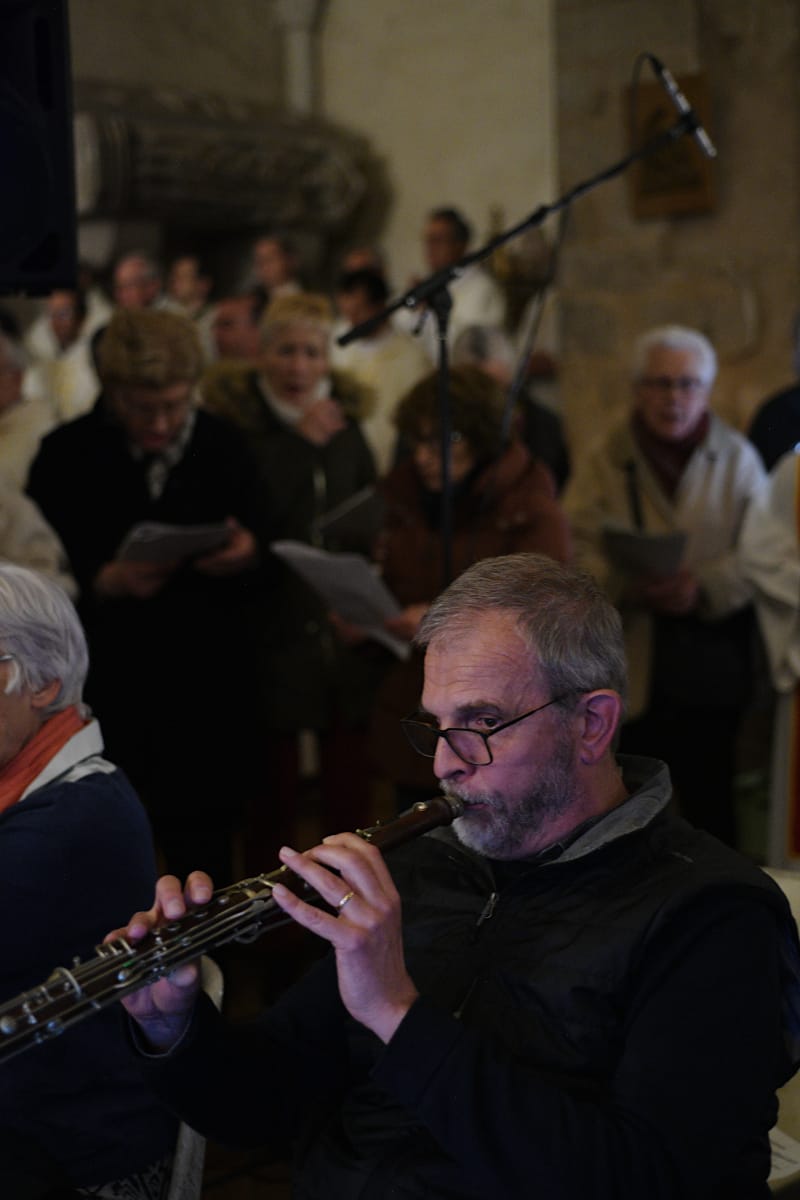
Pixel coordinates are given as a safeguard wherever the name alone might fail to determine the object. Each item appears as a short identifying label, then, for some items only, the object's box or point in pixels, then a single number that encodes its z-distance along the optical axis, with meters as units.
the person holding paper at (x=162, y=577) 3.58
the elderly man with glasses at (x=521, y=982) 1.44
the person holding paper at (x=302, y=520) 4.07
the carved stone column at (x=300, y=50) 9.21
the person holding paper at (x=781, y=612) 4.00
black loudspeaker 2.36
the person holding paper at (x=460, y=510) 3.45
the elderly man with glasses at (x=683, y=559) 4.02
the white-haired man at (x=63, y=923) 1.90
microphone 3.04
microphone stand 3.03
